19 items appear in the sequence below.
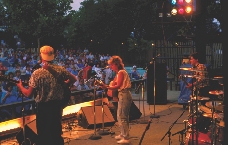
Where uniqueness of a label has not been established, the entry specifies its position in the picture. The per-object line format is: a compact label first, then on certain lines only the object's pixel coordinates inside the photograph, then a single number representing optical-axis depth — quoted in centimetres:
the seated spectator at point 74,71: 1597
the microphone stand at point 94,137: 810
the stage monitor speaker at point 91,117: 917
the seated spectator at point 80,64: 1914
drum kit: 557
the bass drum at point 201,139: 605
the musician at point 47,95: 548
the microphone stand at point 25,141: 622
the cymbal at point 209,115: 559
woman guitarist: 744
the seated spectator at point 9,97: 915
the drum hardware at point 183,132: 688
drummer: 963
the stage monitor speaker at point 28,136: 666
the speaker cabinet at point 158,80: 1255
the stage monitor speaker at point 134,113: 1020
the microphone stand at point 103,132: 851
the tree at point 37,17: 2239
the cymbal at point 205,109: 617
